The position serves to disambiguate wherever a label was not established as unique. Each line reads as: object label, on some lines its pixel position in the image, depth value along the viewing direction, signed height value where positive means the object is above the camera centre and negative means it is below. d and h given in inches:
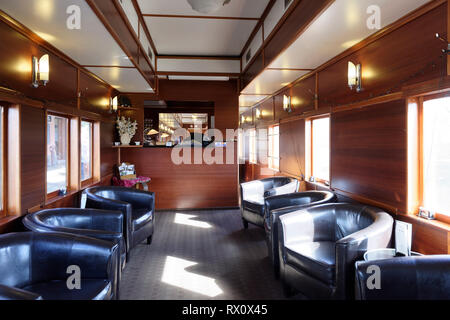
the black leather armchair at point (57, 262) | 77.0 -29.9
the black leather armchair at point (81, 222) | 93.8 -24.6
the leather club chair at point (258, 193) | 174.4 -25.1
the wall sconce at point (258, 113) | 305.6 +45.5
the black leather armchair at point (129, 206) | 134.3 -26.3
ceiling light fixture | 105.3 +56.5
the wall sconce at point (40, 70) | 111.3 +34.2
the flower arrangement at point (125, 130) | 228.5 +20.7
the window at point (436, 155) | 93.1 -0.7
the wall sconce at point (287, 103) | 209.9 +38.3
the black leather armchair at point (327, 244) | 83.8 -31.4
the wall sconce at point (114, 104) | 214.6 +39.3
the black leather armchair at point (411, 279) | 64.9 -28.8
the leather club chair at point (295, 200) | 136.8 -22.7
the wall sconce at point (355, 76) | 124.7 +34.5
